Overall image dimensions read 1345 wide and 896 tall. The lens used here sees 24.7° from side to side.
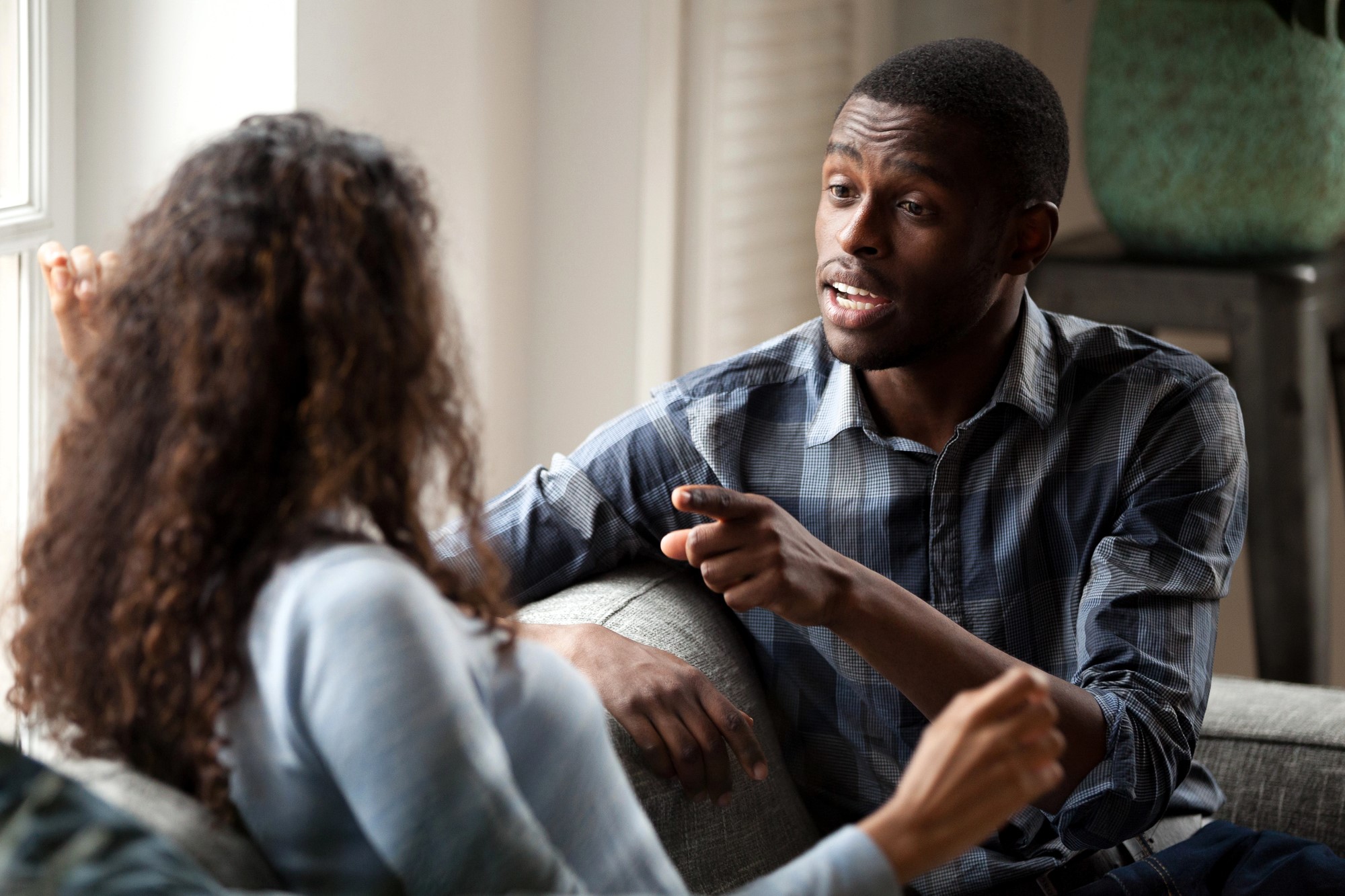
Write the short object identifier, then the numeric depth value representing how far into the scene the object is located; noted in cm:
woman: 159
